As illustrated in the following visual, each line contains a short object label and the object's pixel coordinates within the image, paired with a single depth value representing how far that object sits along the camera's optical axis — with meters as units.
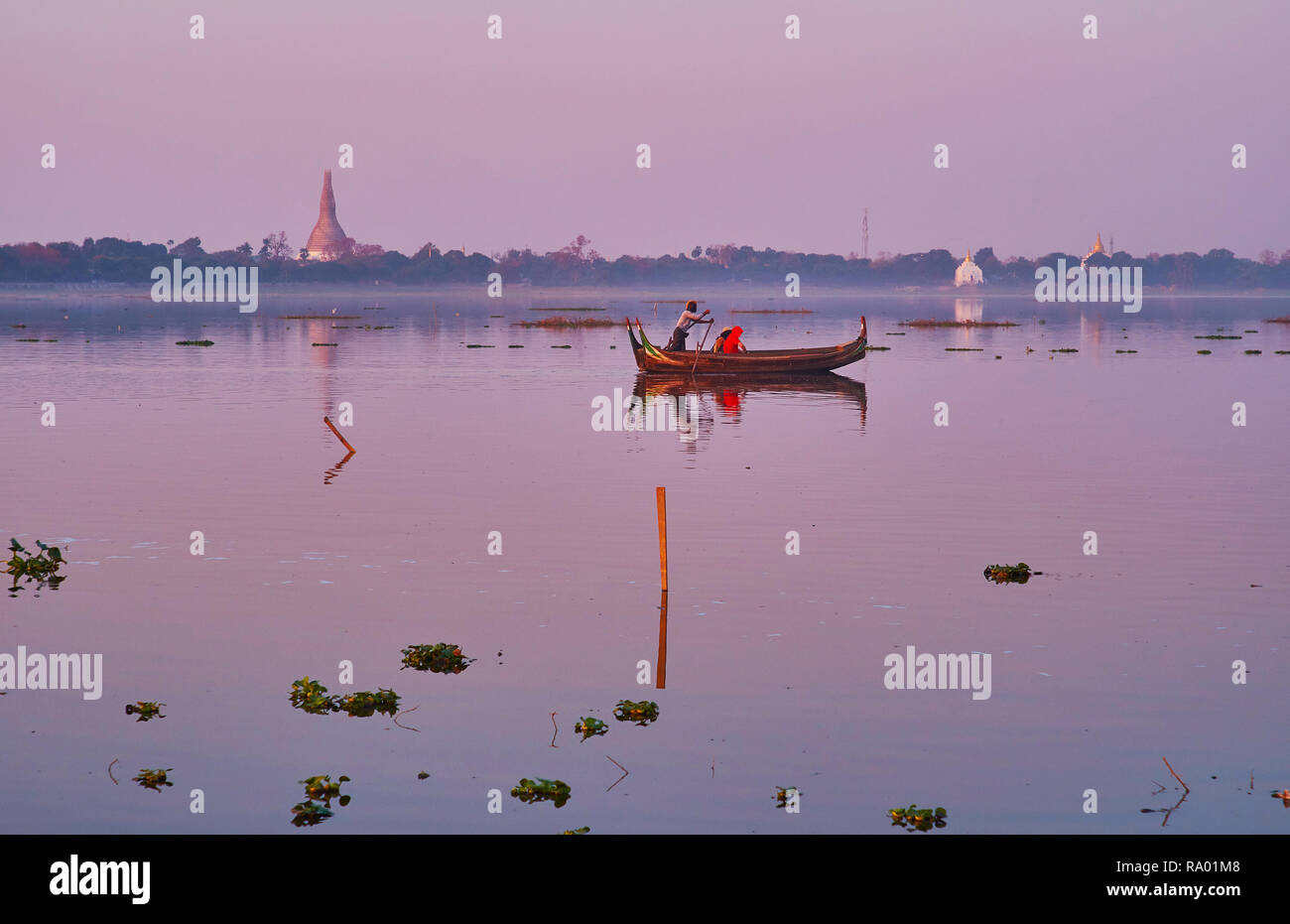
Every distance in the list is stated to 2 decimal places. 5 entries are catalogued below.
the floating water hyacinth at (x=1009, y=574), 16.55
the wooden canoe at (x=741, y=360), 47.06
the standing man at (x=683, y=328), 47.62
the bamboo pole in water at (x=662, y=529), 15.15
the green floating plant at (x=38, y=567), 16.42
